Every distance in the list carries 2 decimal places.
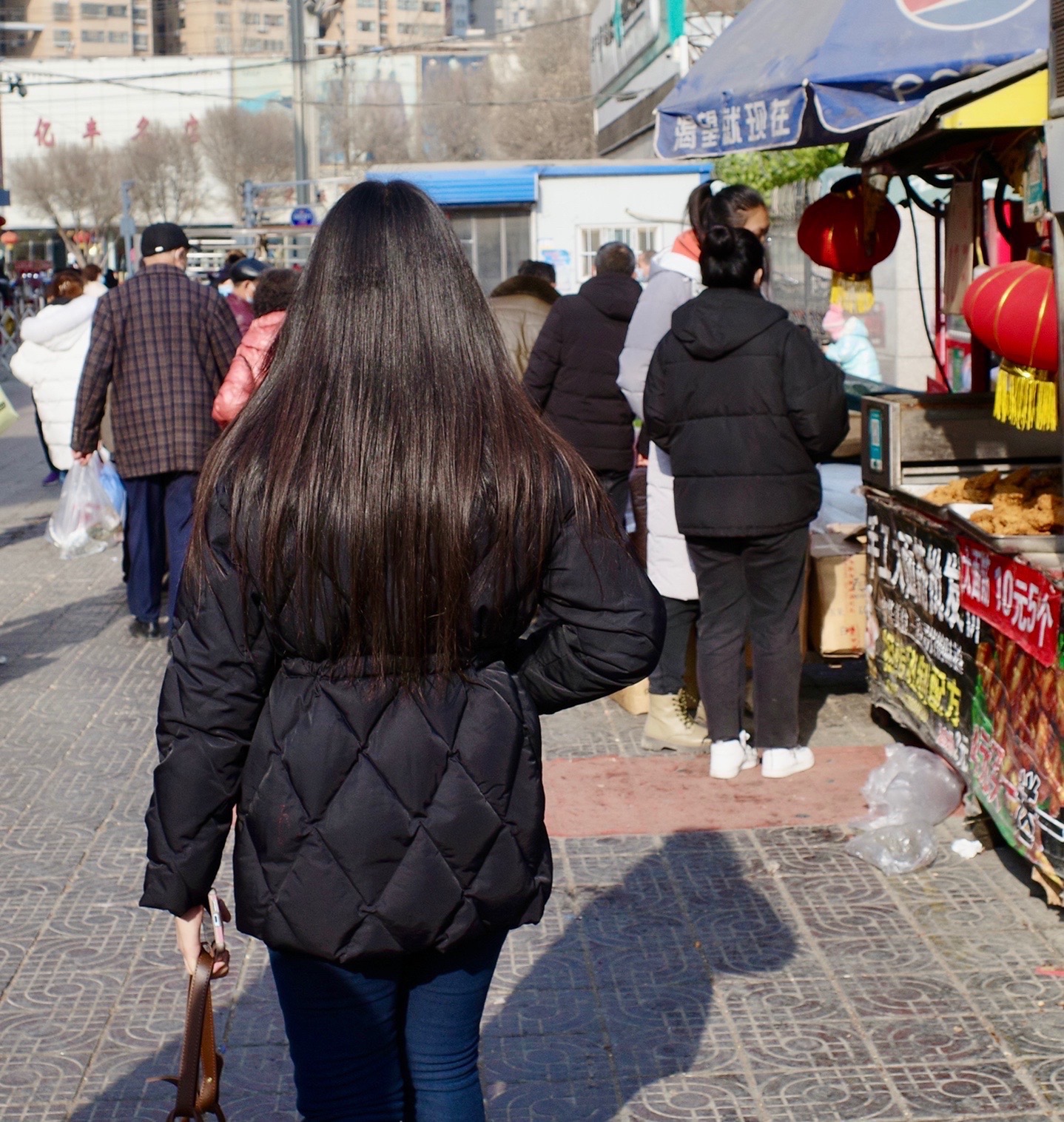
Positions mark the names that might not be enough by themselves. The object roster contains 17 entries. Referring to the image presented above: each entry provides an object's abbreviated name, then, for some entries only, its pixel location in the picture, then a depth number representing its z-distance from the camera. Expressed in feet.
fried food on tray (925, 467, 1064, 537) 14.38
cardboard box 20.01
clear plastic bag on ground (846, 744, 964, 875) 14.74
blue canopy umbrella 16.72
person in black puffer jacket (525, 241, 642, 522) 22.89
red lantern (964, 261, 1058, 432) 13.01
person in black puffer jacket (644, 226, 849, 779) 16.44
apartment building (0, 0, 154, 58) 356.79
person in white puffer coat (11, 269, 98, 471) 30.86
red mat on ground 16.20
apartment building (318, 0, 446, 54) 430.20
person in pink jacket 21.27
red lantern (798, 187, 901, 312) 19.84
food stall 13.34
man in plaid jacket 22.72
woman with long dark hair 6.66
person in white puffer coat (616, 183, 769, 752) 18.16
